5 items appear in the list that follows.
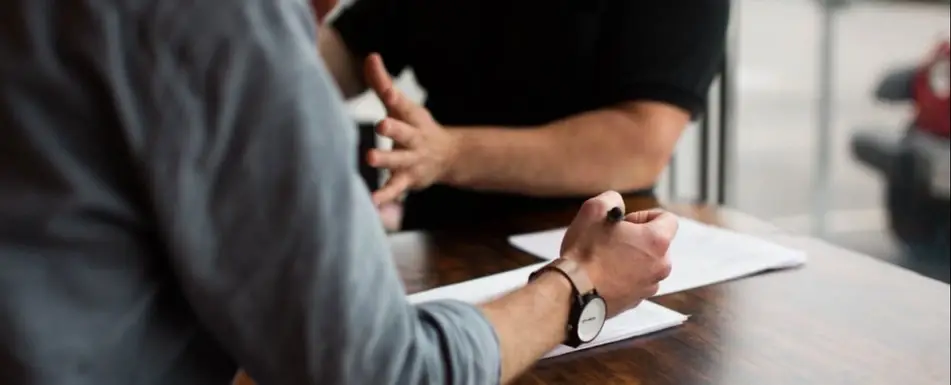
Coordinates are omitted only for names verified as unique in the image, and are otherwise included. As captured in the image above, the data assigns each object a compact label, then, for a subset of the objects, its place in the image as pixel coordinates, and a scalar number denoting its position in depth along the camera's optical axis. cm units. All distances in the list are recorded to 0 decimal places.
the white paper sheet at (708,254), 103
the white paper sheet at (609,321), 87
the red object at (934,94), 225
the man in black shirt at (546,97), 126
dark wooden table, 81
